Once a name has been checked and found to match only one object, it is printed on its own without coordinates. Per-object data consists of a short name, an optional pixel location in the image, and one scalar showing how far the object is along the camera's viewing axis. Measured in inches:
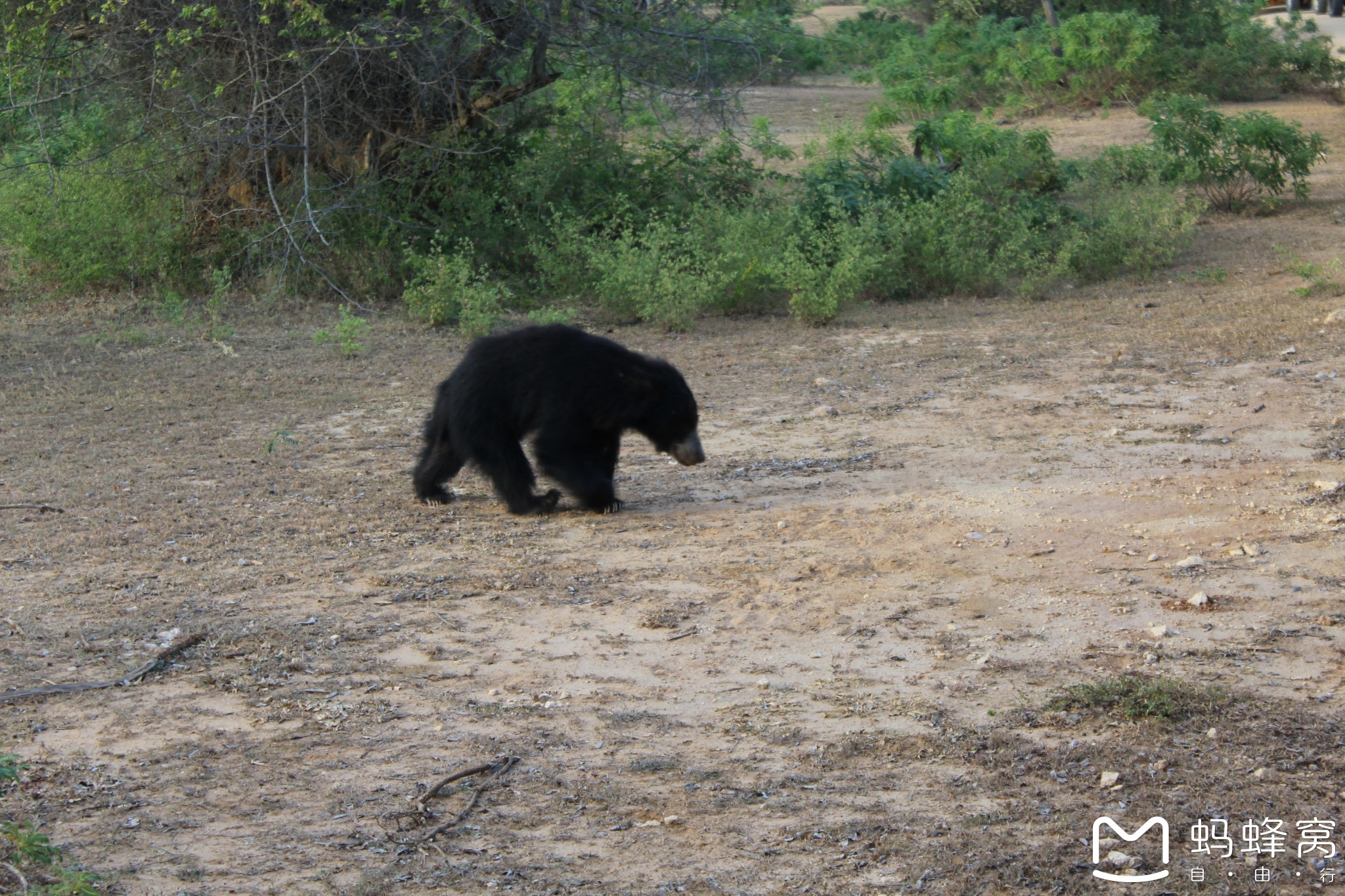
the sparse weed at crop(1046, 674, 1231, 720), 295.9
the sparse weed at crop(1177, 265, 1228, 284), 842.8
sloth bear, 464.4
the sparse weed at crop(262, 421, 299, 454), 556.0
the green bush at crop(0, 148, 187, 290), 879.1
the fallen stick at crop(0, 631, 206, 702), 314.2
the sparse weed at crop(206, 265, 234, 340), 775.7
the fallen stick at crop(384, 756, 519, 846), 254.8
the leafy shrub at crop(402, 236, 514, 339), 778.8
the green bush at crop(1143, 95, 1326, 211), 1041.5
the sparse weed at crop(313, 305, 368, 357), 722.2
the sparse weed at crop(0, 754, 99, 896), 206.5
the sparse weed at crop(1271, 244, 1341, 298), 780.0
